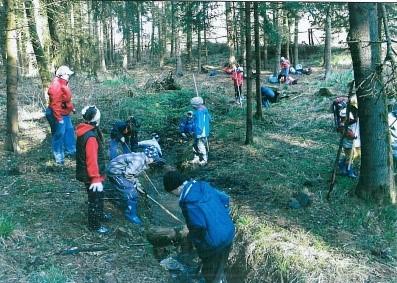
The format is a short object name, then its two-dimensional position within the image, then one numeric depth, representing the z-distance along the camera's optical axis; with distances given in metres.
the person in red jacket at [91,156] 6.22
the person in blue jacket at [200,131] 10.09
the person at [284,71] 23.69
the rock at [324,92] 17.12
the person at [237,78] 18.43
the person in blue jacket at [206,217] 4.79
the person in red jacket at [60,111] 8.96
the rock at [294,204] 7.30
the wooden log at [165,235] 6.76
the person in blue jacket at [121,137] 8.34
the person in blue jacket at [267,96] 17.65
